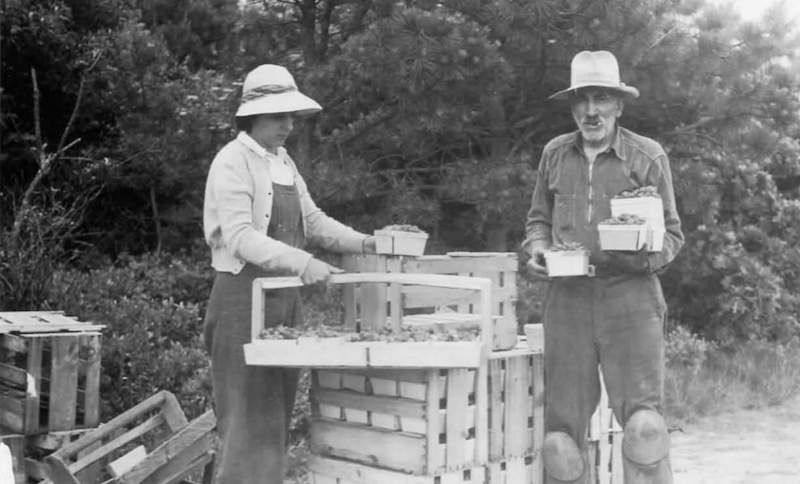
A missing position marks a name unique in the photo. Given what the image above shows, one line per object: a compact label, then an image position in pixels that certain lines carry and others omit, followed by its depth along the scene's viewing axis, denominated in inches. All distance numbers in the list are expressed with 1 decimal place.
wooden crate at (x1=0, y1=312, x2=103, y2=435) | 223.6
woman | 167.8
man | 166.7
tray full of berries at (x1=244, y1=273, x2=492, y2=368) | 150.7
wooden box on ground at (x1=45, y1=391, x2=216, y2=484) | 193.3
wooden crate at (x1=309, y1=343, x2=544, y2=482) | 161.8
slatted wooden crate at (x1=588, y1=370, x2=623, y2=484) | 185.6
